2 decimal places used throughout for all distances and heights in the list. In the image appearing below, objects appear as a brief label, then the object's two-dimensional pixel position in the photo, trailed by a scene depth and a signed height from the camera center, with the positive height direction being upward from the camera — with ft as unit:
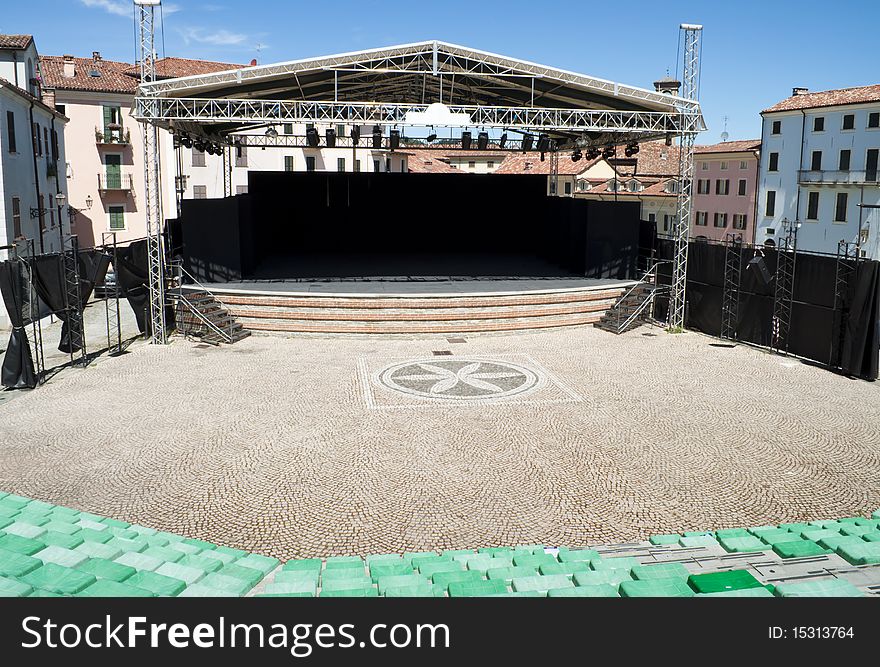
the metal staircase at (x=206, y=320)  66.03 -9.68
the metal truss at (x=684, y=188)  69.21 +2.26
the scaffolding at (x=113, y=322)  61.77 -11.29
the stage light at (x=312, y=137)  77.56 +7.23
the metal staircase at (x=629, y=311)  71.72 -9.40
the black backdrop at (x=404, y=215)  106.52 -0.66
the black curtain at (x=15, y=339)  49.21 -8.48
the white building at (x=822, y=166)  140.05 +9.10
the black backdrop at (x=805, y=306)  53.01 -7.24
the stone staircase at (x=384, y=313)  68.18 -9.14
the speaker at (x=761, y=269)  61.82 -4.49
